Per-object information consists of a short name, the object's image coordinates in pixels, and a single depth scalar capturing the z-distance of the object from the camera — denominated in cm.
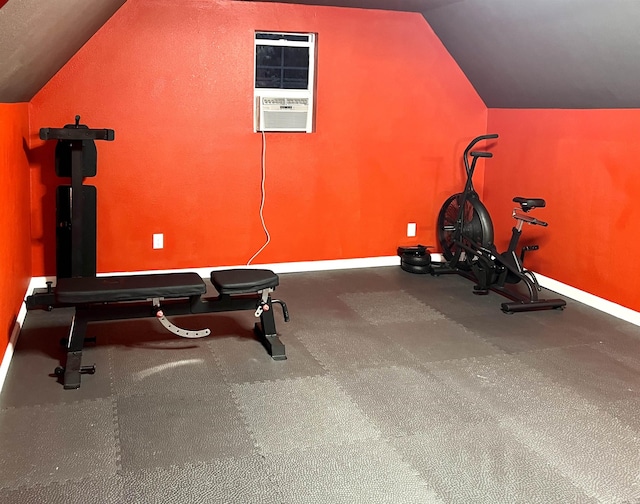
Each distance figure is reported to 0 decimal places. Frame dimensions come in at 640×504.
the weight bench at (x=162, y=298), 328
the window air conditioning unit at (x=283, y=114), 509
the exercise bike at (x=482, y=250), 464
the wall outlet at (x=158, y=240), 502
